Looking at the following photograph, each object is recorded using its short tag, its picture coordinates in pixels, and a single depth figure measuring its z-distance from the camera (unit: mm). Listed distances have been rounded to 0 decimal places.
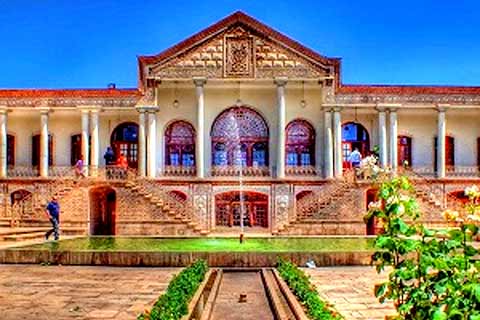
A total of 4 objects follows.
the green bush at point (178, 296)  7688
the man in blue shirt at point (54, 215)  21922
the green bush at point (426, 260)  4322
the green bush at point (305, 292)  7908
